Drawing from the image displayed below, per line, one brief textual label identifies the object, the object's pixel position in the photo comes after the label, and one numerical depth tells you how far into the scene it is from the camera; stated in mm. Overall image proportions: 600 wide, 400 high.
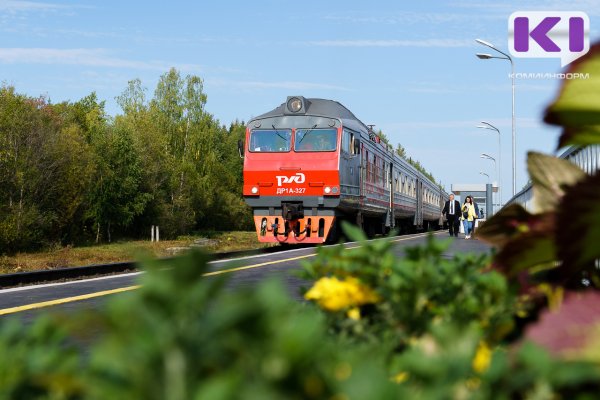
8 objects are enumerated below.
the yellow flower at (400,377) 1296
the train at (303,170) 21031
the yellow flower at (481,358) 1329
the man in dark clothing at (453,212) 32656
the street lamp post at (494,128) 57875
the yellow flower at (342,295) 1688
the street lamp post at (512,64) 37594
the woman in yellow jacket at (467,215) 30562
